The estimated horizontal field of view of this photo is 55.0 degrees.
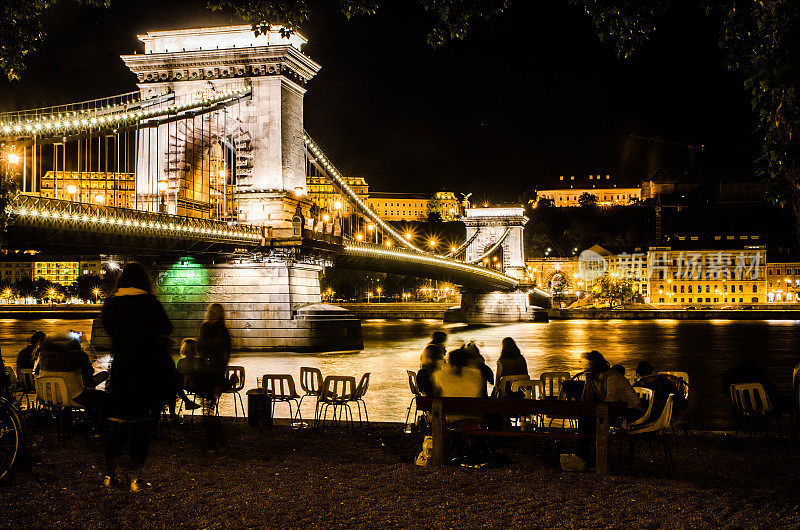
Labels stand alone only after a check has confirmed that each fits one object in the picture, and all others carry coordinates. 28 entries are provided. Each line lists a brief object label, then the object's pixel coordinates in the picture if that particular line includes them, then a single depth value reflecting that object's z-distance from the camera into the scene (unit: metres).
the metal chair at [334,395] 9.81
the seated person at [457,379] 7.90
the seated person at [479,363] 8.48
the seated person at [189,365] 7.73
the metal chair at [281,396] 10.05
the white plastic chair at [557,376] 10.22
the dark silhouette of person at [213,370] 7.70
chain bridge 27.70
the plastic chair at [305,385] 10.39
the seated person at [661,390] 7.79
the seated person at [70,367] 8.84
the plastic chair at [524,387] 9.60
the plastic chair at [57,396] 8.63
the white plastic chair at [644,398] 7.41
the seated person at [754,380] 9.30
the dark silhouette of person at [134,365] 6.02
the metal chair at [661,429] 7.06
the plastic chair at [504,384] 9.71
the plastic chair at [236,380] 9.71
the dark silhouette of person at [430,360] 9.05
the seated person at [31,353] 11.72
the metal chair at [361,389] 10.05
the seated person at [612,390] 7.46
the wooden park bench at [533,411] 6.99
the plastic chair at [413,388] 10.59
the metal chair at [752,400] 9.06
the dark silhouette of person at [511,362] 10.38
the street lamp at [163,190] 28.56
